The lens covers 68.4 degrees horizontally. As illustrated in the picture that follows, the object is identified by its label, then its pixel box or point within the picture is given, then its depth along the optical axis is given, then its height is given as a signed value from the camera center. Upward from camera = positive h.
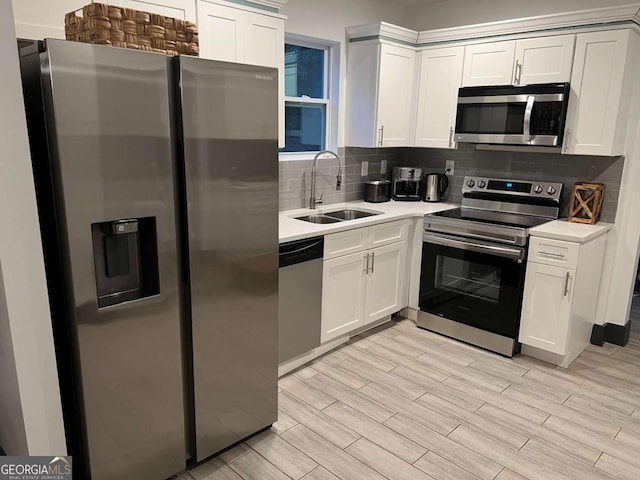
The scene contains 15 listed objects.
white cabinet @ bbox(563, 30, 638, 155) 3.00 +0.34
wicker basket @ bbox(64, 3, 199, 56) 1.68 +0.40
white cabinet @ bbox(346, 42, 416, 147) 3.72 +0.40
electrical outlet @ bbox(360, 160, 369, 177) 4.21 -0.24
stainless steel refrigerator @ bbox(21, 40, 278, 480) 1.59 -0.40
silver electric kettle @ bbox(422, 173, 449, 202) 4.21 -0.37
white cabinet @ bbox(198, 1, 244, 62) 2.47 +0.57
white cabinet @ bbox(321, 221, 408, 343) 3.13 -0.97
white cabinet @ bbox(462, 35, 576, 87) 3.19 +0.59
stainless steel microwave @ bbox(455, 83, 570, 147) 3.19 +0.22
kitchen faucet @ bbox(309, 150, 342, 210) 3.64 -0.31
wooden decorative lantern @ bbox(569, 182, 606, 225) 3.30 -0.39
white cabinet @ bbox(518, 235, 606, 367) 3.01 -0.97
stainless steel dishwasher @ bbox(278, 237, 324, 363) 2.78 -0.93
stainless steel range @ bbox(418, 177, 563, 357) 3.21 -0.83
